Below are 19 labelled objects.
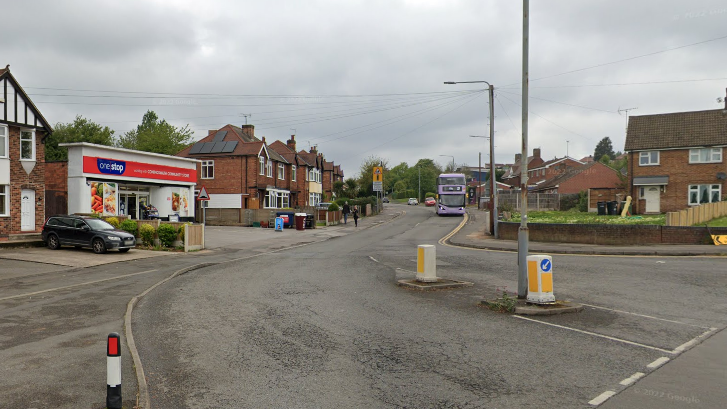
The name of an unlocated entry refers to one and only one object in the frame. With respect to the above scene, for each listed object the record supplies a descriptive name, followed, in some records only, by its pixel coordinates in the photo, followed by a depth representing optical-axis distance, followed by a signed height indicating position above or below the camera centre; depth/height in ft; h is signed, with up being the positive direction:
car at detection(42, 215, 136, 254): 67.72 -4.52
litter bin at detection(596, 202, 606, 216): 136.98 -1.67
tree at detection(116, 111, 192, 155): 240.94 +31.35
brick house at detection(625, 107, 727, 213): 125.90 +10.80
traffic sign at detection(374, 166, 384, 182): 224.22 +12.37
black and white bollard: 14.78 -5.08
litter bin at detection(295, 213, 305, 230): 127.03 -4.88
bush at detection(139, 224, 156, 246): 77.56 -4.98
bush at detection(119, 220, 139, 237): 78.59 -3.83
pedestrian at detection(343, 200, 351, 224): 149.59 -2.92
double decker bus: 170.09 +2.60
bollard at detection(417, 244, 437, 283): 40.91 -5.13
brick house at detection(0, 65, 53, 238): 79.05 +6.64
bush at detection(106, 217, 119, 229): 79.20 -3.09
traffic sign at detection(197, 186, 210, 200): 91.08 +1.01
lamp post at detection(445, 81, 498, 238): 94.58 +8.78
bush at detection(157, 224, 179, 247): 76.69 -4.92
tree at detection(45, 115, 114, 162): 179.15 +24.40
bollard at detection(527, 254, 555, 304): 31.55 -4.92
